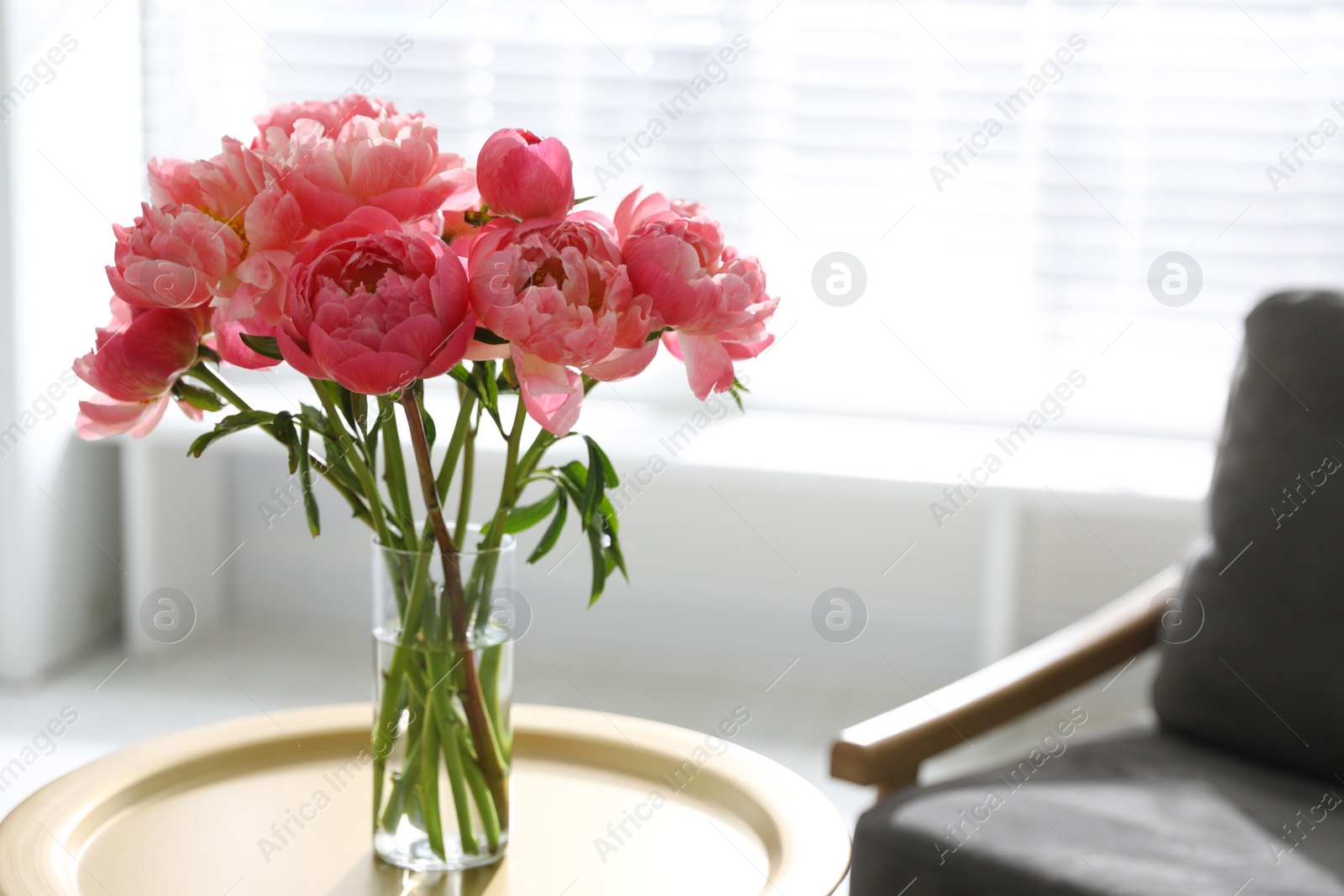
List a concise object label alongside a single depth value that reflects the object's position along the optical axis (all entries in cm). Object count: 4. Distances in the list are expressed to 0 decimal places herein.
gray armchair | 280
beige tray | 252
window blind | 501
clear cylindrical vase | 245
